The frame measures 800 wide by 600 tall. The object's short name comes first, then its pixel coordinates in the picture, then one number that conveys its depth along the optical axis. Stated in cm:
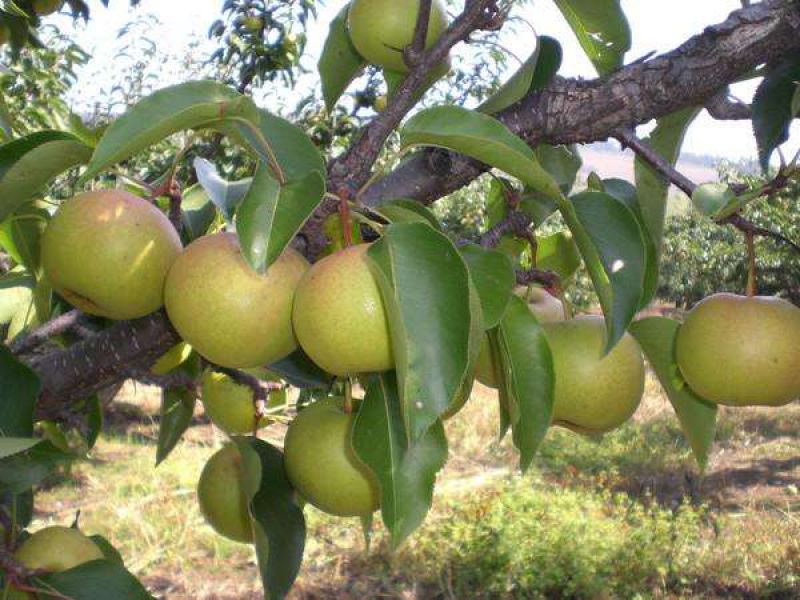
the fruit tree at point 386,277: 72
